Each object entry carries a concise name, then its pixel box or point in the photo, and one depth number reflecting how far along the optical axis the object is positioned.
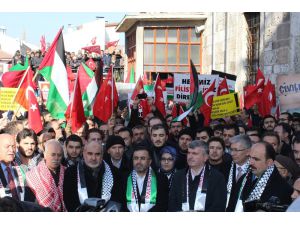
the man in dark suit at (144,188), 3.63
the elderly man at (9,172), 3.43
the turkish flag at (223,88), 7.39
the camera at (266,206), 2.84
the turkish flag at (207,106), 6.94
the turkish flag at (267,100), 7.49
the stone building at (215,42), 9.92
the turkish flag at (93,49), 18.31
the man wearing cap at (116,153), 4.58
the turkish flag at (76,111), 5.80
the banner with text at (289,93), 6.84
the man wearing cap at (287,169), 3.87
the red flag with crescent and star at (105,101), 6.81
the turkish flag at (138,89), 8.24
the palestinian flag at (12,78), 8.04
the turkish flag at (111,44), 25.91
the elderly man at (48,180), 3.54
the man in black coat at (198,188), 3.53
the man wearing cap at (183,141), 4.85
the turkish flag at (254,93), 7.70
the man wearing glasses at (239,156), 4.06
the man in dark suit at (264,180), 3.33
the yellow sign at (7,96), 6.76
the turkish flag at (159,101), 7.93
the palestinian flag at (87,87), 7.22
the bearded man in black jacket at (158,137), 4.90
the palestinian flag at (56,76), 6.11
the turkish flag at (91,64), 13.55
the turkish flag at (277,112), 7.60
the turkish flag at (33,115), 5.59
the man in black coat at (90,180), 3.62
